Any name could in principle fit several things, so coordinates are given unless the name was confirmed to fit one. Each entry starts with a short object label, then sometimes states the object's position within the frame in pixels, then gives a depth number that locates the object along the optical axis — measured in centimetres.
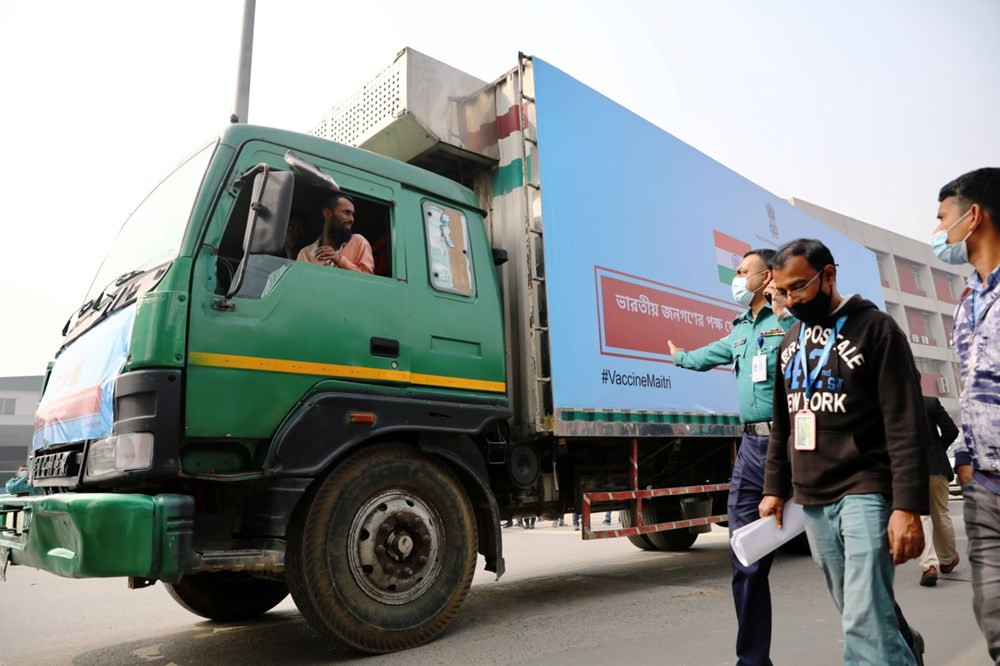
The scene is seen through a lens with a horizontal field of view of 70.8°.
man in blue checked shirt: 200
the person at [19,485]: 412
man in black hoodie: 215
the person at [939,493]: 555
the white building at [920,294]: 3800
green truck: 324
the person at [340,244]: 393
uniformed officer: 296
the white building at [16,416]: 3218
